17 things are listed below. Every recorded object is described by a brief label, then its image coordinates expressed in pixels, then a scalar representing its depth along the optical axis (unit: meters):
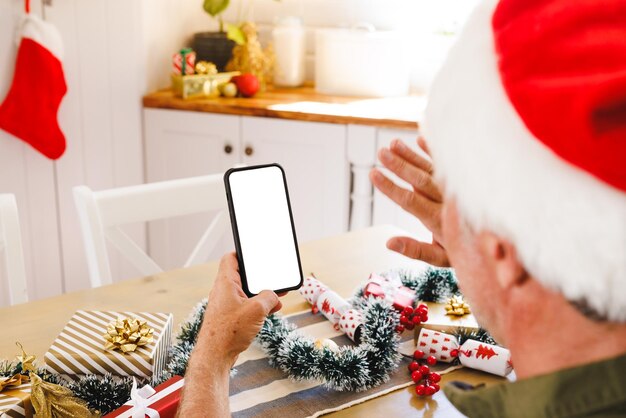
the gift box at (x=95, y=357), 1.01
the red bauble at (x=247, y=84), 2.60
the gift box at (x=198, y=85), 2.55
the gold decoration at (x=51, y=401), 0.89
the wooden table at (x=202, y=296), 0.99
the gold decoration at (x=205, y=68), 2.59
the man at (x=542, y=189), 0.53
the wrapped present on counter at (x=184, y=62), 2.58
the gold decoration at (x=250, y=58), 2.73
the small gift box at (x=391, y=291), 1.21
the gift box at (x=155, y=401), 0.90
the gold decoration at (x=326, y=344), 1.06
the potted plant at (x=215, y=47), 2.76
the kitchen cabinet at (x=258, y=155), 2.44
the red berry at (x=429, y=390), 0.99
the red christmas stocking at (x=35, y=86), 2.18
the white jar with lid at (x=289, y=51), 2.78
